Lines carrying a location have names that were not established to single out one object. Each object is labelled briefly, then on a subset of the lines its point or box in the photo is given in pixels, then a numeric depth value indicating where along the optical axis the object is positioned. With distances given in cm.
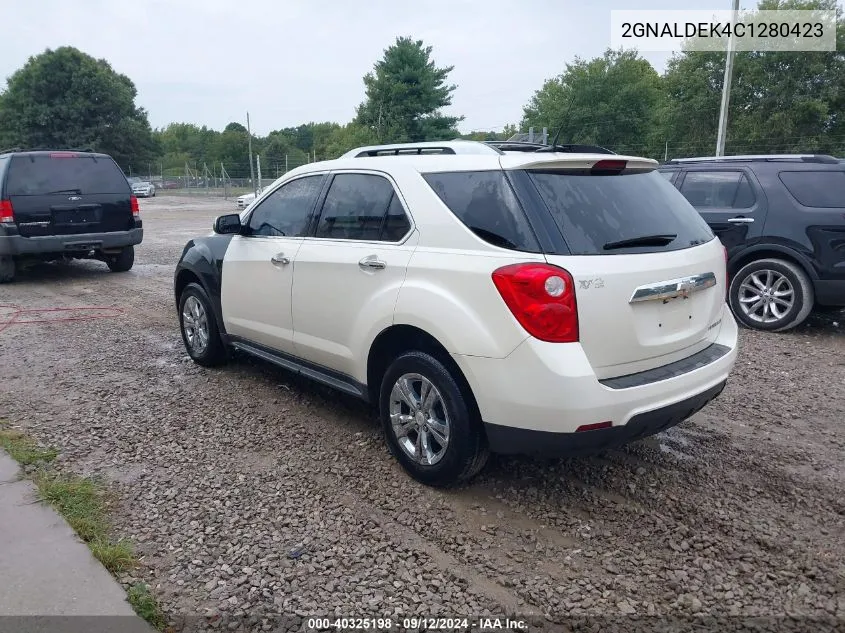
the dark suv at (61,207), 938
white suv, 300
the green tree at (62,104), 6078
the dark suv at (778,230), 663
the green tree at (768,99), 3391
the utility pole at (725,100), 2036
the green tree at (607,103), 3831
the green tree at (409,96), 3769
